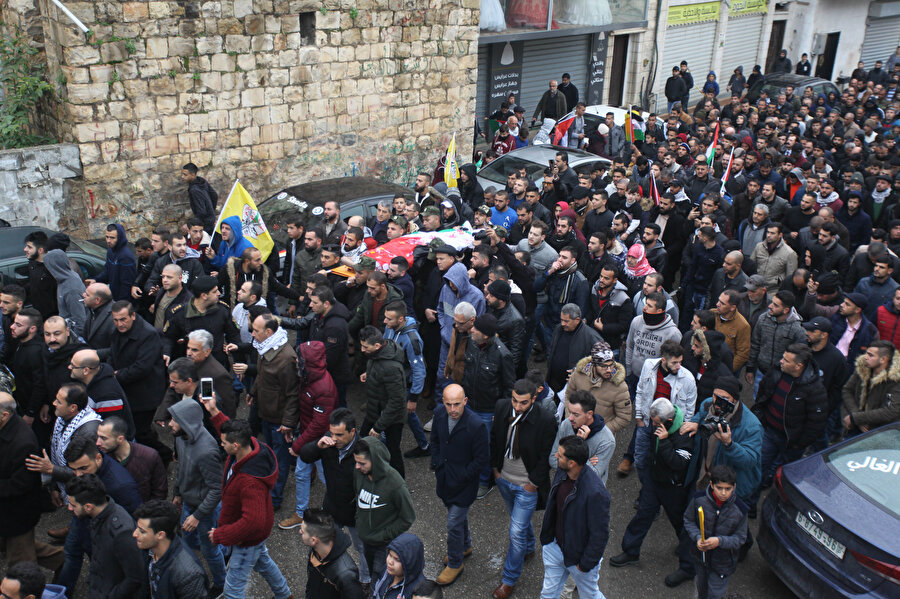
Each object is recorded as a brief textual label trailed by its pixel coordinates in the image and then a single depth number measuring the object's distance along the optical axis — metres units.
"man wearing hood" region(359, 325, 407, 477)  6.38
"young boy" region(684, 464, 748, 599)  5.43
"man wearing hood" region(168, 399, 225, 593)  5.51
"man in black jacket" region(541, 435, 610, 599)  5.18
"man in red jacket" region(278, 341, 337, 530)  6.21
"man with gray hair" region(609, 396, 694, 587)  5.85
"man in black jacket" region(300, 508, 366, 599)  4.71
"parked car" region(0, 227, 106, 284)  8.14
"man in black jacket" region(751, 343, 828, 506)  6.64
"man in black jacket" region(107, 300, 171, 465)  6.73
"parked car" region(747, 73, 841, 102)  22.04
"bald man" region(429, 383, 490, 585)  5.77
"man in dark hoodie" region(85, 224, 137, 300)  8.41
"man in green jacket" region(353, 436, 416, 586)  5.28
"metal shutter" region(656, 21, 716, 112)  25.27
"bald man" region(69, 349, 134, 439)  6.12
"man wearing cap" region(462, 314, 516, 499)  6.65
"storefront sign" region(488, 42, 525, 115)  20.17
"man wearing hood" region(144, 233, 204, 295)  8.30
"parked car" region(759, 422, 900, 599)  5.24
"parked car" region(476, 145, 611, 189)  13.70
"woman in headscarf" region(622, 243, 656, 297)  8.73
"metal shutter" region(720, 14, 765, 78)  28.31
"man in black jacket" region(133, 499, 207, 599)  4.68
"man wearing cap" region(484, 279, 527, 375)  7.41
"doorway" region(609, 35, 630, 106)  24.22
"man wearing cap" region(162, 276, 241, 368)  7.10
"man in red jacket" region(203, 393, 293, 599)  5.20
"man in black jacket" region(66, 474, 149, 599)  4.86
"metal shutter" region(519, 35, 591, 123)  21.47
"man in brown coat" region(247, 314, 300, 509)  6.43
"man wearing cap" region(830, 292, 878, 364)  7.75
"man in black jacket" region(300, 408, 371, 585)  5.43
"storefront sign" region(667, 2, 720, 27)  24.88
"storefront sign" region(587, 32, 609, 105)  23.16
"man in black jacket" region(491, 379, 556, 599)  5.80
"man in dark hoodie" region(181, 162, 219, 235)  11.80
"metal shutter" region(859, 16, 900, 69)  33.84
